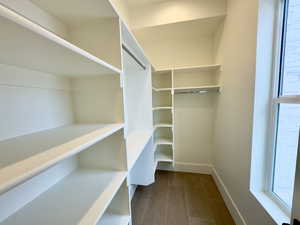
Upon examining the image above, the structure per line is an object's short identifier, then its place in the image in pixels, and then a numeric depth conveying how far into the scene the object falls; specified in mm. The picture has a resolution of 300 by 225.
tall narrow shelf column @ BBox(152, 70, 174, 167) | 2545
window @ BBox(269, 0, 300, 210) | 1037
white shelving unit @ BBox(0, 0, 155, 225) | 472
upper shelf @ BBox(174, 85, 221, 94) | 2179
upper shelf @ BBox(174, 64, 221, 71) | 2102
